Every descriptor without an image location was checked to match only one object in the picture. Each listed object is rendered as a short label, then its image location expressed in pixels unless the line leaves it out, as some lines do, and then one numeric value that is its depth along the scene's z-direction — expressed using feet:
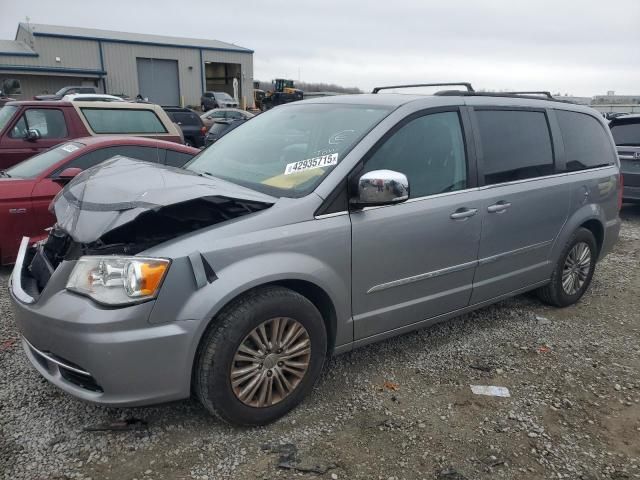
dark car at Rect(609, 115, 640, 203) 27.43
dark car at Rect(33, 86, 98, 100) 81.83
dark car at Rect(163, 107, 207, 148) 53.31
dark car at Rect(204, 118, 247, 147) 45.39
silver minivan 7.95
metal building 112.68
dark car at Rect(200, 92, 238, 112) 113.09
